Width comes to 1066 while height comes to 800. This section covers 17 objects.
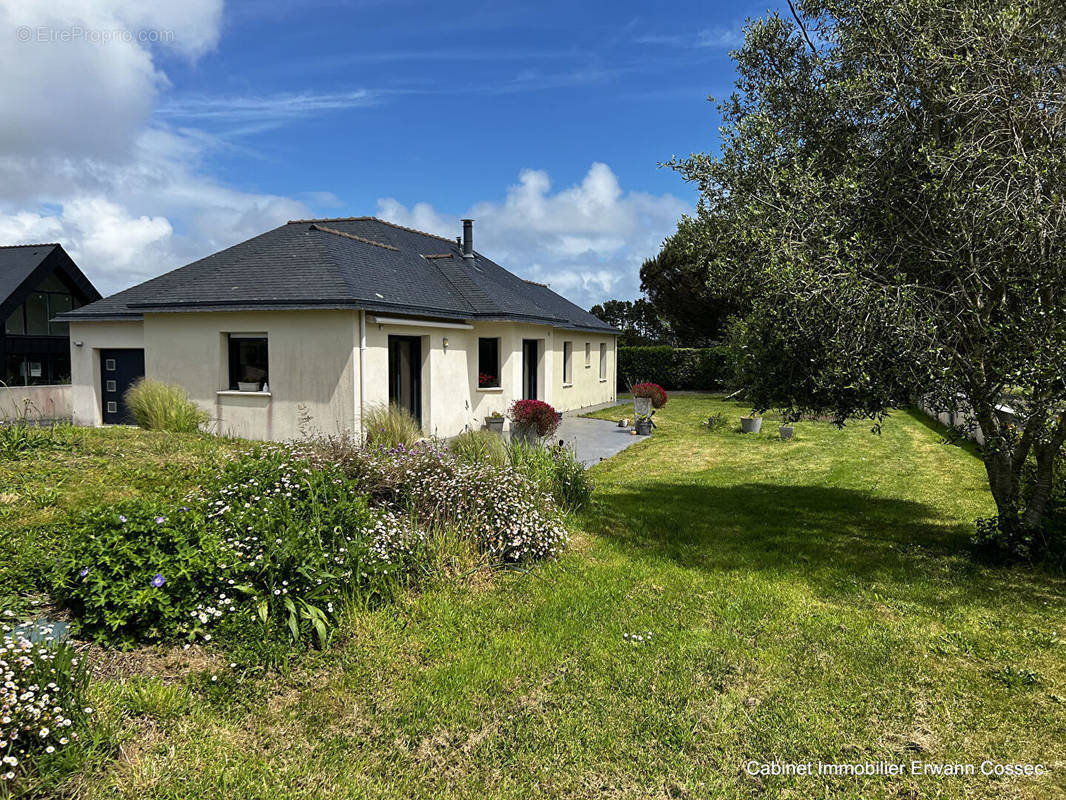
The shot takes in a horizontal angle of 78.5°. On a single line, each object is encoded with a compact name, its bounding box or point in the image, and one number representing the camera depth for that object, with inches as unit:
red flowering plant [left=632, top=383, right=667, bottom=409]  823.7
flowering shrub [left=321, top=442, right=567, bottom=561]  270.1
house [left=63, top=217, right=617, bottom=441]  565.9
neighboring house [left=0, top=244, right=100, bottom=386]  1070.4
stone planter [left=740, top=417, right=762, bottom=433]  775.1
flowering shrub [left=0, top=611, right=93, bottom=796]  122.7
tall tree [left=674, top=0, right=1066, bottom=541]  243.9
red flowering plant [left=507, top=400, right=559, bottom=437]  620.4
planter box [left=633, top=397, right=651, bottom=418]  813.2
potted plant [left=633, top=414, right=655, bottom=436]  777.6
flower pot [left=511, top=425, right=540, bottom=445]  618.6
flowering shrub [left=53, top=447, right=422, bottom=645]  174.9
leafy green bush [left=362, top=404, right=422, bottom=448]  467.8
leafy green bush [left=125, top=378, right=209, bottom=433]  514.3
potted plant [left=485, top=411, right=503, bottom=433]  709.9
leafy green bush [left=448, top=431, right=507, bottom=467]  354.3
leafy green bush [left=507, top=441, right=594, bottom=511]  352.8
